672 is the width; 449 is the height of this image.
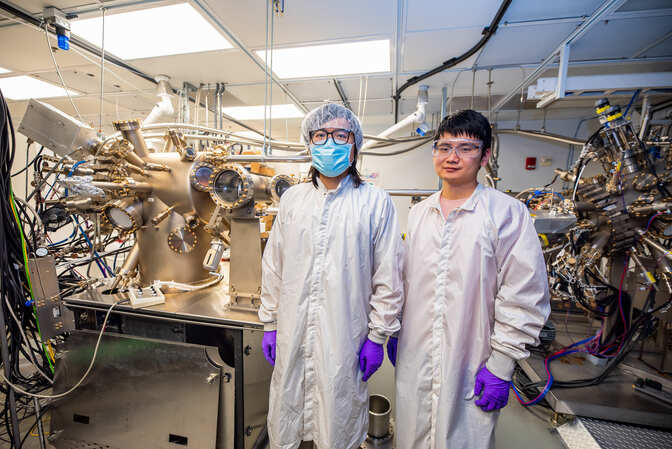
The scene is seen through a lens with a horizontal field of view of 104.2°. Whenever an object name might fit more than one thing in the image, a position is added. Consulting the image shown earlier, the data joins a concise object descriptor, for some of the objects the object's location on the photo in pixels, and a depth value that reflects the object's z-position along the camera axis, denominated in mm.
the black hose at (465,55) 1518
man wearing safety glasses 879
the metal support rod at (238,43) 1569
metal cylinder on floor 1444
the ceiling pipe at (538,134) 2920
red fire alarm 3889
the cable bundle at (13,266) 1100
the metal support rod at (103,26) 1533
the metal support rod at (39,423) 1274
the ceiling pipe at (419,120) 2123
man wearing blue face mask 935
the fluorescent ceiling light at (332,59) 1962
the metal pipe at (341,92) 2547
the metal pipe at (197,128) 1692
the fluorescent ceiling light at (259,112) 3232
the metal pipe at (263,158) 1400
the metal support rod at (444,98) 2613
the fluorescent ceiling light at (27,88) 2547
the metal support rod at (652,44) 1807
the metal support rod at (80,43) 1491
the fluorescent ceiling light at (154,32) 1595
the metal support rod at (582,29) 1451
